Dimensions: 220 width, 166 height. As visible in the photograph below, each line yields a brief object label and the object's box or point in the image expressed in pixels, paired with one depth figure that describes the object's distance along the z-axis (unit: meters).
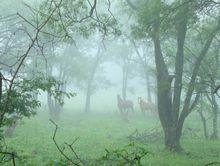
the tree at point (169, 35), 17.25
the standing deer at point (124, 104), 40.34
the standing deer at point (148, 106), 40.12
